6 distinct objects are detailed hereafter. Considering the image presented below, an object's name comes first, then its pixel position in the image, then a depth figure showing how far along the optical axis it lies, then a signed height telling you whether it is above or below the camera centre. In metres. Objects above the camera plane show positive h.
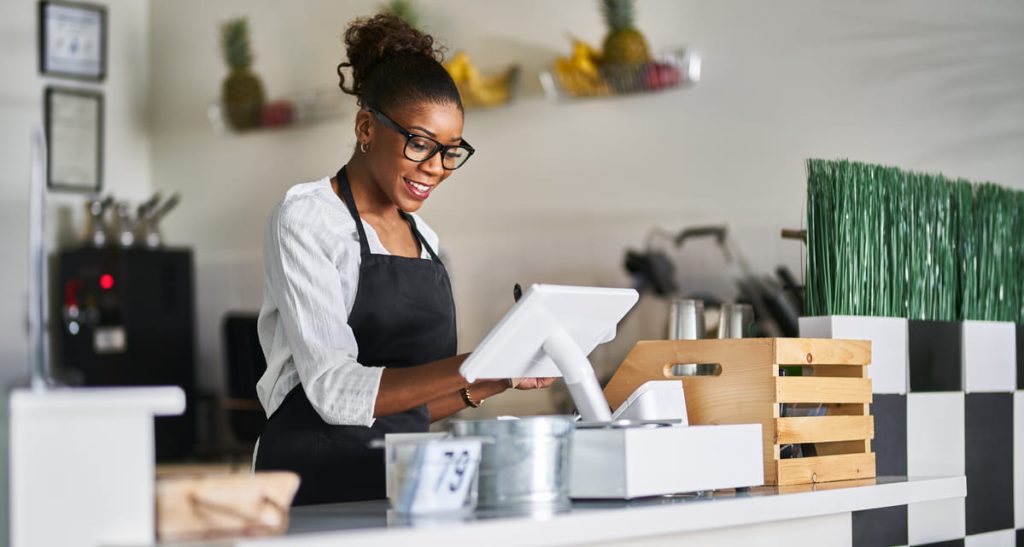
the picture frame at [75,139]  5.85 +0.73
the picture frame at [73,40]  5.82 +1.20
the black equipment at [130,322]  5.52 -0.13
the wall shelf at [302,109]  5.74 +0.85
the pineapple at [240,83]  5.95 +1.00
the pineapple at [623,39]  4.71 +0.94
